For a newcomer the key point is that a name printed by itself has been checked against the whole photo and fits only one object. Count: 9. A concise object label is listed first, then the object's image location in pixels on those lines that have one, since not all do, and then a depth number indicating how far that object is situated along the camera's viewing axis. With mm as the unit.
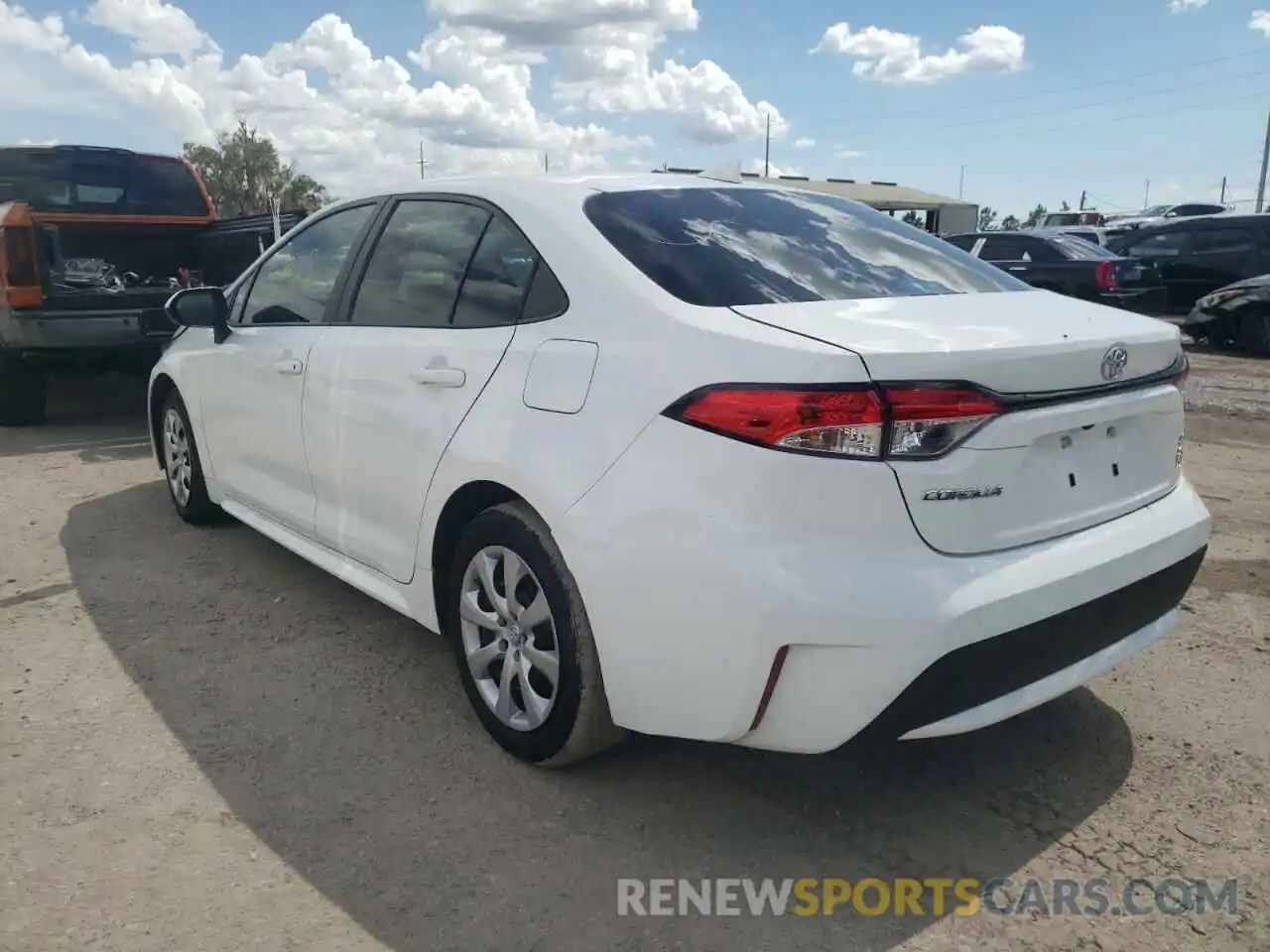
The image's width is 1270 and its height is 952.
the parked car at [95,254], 7031
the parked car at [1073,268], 13875
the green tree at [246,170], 54750
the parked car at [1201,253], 14664
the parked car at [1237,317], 12039
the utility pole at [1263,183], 45844
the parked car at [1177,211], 33781
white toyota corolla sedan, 2227
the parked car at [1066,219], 33906
